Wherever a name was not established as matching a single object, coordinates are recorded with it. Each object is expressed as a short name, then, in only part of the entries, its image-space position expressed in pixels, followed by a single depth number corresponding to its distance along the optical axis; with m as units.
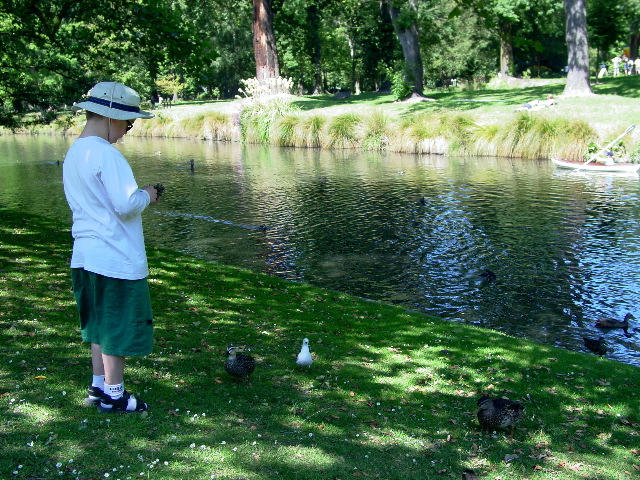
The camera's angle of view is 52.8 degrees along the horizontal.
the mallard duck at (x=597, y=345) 10.70
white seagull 7.71
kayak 27.45
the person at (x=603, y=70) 69.11
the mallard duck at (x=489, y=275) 14.51
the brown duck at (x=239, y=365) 6.96
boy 5.23
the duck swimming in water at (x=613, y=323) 11.76
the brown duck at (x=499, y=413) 6.42
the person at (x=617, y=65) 70.10
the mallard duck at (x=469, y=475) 5.31
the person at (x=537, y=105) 35.09
